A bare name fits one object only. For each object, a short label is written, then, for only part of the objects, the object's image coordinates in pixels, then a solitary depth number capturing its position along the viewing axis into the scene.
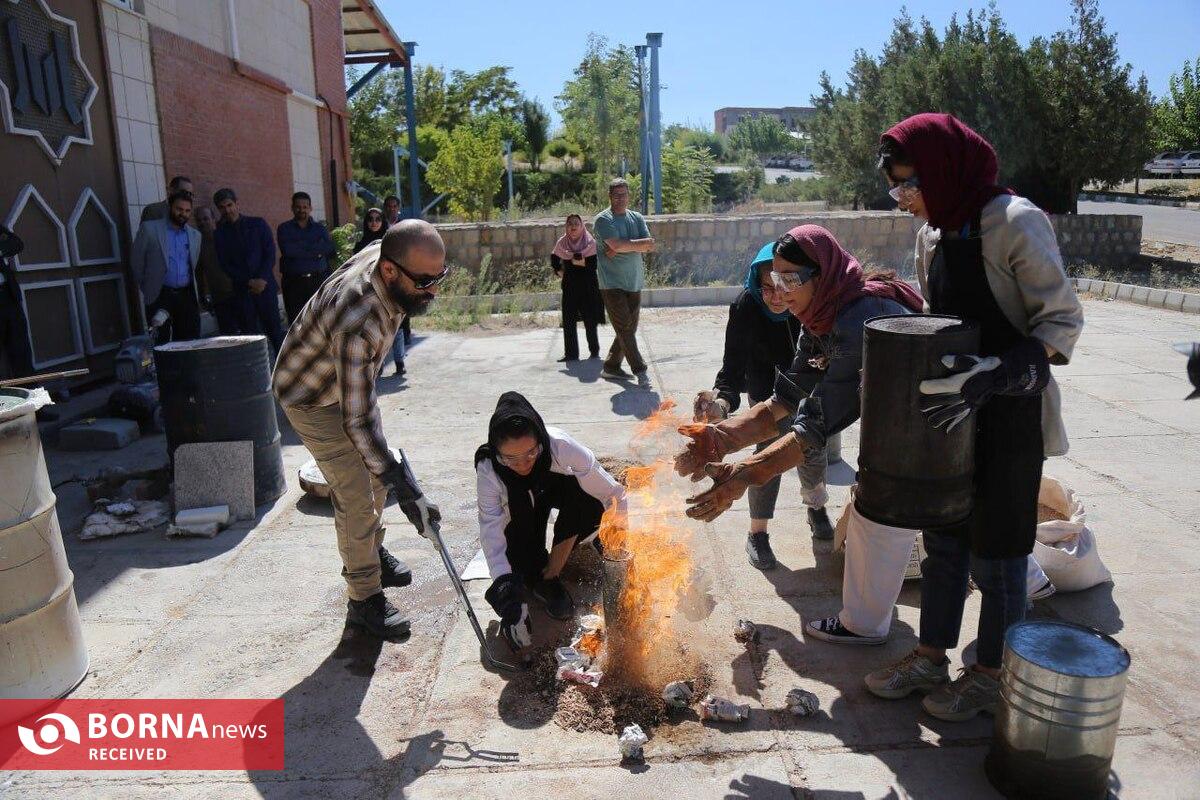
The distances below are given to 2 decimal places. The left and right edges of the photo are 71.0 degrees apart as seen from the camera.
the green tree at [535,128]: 41.81
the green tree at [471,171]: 26.66
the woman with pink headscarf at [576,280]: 9.23
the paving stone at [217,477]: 5.04
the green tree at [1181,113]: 41.03
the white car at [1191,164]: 42.90
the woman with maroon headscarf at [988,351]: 2.54
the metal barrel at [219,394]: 5.08
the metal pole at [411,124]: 17.31
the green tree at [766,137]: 73.44
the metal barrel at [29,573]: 2.94
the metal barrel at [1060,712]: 2.36
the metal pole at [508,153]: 27.67
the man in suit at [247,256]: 8.27
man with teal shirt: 8.34
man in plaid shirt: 3.22
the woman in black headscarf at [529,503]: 3.43
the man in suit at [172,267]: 7.71
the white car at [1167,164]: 43.56
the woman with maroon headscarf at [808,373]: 3.01
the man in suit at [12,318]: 6.55
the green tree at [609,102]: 27.53
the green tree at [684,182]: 27.25
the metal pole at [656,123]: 18.47
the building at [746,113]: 123.56
